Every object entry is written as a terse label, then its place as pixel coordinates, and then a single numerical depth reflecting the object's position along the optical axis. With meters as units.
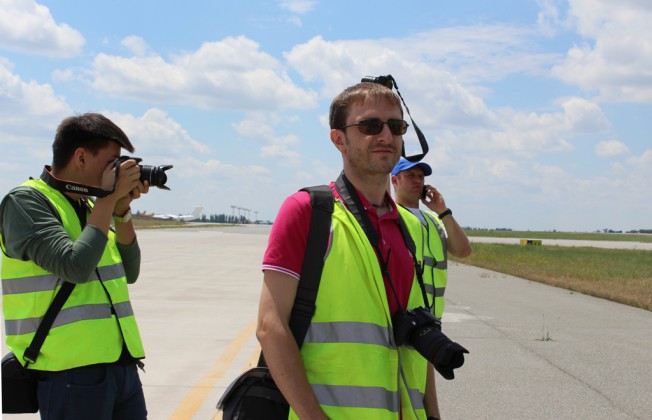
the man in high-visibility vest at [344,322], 2.17
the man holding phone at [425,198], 4.55
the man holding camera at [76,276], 2.61
